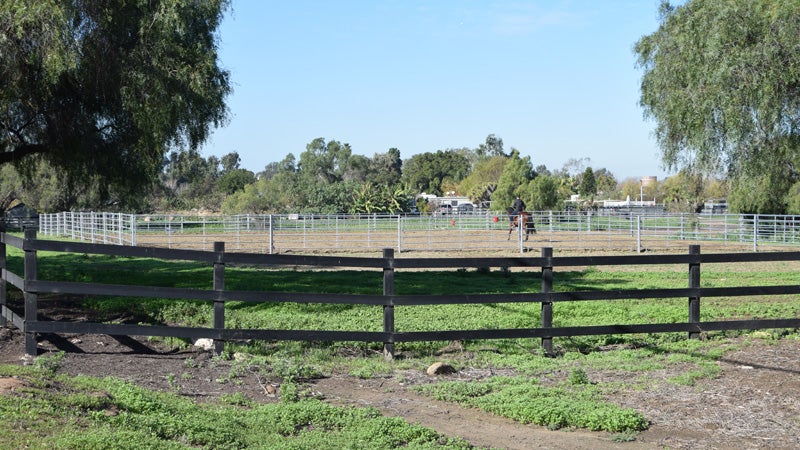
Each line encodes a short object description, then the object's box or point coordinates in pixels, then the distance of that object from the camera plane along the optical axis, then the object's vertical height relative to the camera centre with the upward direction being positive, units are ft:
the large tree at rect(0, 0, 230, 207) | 43.16 +7.61
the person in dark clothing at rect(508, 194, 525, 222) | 111.24 +0.51
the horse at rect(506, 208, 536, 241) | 105.25 -1.57
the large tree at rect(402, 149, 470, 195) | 464.24 +23.82
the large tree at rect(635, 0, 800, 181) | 48.88 +8.10
